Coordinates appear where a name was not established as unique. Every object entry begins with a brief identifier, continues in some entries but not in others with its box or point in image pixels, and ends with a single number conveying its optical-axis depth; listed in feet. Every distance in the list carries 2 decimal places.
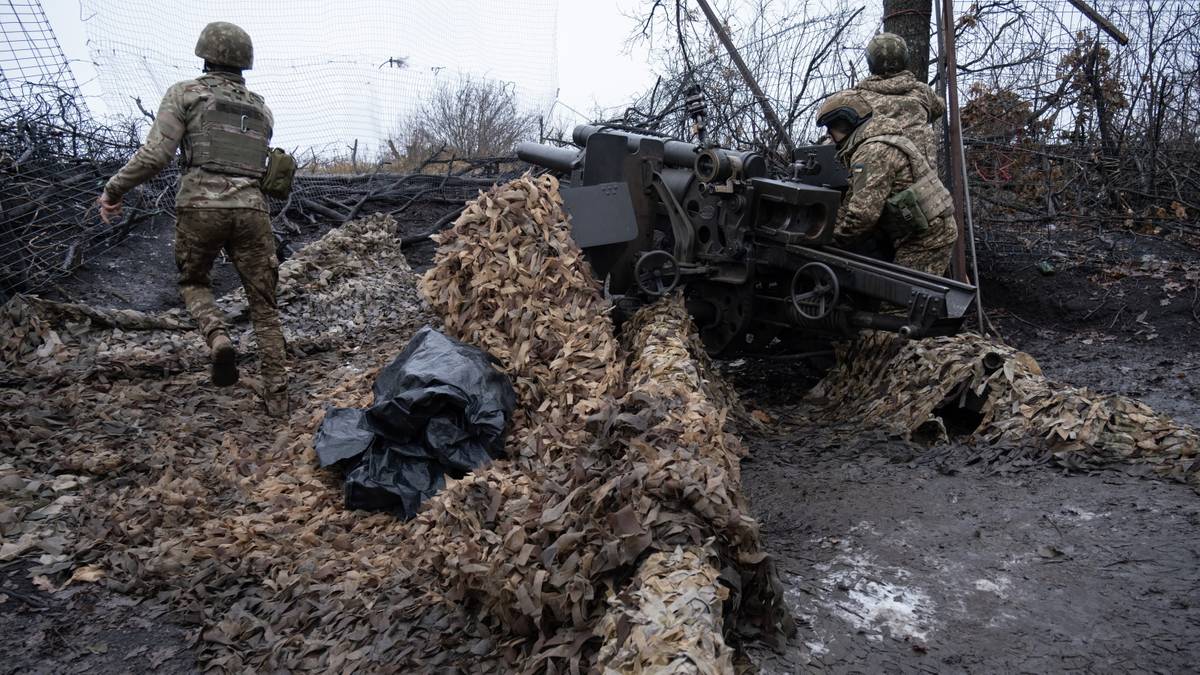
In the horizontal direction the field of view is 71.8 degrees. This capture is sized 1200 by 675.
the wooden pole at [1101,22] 25.55
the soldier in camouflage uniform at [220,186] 16.94
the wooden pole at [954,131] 21.85
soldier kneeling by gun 18.11
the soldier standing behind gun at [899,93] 19.38
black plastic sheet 12.89
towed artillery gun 17.15
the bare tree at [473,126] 42.73
